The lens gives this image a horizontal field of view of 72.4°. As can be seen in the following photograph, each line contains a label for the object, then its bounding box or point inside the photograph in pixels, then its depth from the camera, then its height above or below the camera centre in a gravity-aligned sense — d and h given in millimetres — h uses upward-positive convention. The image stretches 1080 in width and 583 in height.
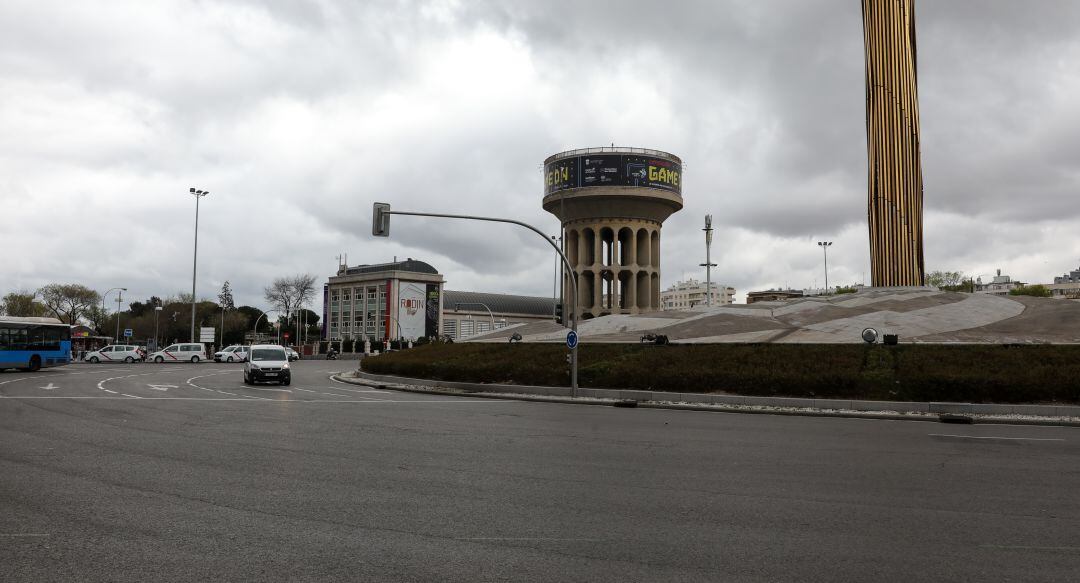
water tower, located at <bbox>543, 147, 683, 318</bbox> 64625 +11758
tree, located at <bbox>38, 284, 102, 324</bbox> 97062 +5684
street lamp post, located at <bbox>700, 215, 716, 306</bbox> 53875 +7604
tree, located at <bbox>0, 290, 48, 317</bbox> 96250 +4787
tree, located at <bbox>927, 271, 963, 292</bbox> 111219 +9971
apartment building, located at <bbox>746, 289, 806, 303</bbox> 132850 +9511
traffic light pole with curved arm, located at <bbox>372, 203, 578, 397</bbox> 23516 +3732
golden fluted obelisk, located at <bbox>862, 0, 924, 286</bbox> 48594 +13711
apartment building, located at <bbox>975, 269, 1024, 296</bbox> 174125 +14721
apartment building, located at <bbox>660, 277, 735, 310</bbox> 190112 +13276
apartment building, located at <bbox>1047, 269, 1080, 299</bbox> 167225 +14461
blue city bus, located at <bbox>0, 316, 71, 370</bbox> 35219 -20
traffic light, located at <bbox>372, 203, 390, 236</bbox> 23484 +3966
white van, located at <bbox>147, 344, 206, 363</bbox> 56188 -853
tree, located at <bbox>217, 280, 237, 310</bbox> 127500 +7798
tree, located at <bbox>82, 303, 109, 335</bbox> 101438 +3671
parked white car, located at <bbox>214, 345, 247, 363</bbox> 59788 -975
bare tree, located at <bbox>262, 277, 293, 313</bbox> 105938 +6935
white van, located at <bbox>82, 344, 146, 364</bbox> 56188 -928
